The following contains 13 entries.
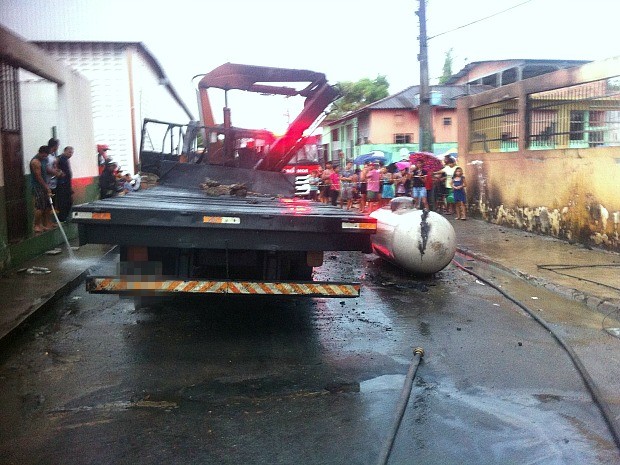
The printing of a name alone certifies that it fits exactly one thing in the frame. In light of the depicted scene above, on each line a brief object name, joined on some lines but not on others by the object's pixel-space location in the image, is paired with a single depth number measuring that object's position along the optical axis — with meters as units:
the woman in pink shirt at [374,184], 18.64
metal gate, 9.52
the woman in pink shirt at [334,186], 18.56
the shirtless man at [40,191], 10.43
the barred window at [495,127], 15.23
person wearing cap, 15.82
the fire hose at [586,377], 4.06
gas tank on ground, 9.16
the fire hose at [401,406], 3.58
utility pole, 17.92
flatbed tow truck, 5.69
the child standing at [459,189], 16.25
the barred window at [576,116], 11.28
